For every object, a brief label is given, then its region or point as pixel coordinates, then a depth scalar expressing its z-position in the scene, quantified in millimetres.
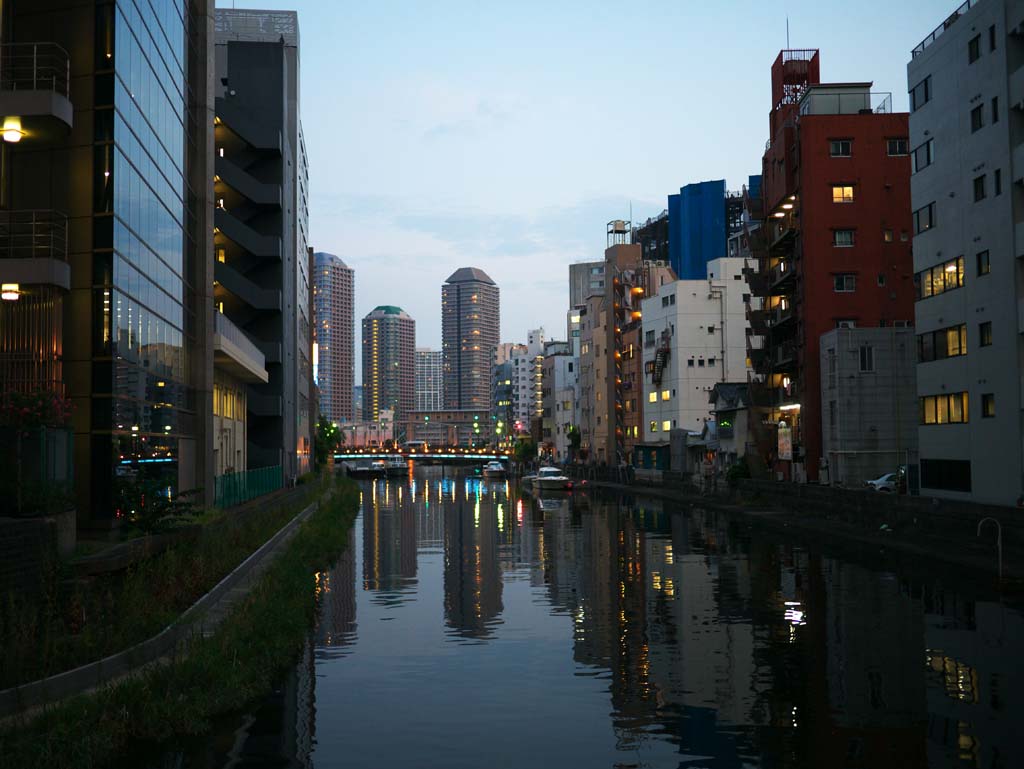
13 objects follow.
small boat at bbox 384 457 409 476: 191125
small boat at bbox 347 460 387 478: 185500
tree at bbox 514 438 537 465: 193750
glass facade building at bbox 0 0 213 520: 29016
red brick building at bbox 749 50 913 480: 68125
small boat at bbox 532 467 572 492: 108750
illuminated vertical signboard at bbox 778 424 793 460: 70881
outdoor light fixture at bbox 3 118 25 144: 26406
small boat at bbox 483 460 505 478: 171875
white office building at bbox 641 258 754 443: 118500
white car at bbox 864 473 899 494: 59219
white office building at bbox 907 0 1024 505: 43562
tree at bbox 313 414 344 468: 145500
